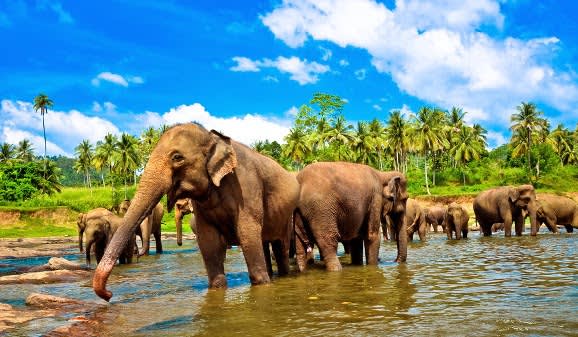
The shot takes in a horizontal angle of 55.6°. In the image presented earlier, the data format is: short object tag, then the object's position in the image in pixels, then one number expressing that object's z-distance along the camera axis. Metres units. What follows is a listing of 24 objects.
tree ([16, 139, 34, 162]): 95.94
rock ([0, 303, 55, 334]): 5.59
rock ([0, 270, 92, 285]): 10.43
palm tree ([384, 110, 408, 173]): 78.81
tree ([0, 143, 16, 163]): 87.88
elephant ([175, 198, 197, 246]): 16.73
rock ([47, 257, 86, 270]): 13.44
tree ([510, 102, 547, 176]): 81.44
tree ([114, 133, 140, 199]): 81.81
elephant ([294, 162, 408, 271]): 9.61
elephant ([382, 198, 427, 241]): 23.64
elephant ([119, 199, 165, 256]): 18.84
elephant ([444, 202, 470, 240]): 24.28
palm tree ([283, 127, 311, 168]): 73.06
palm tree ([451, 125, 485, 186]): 81.44
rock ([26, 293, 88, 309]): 7.00
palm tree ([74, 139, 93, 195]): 106.94
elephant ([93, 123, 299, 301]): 6.44
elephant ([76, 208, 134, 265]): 14.73
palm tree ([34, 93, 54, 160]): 93.12
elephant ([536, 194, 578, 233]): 25.45
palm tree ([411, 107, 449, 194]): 77.44
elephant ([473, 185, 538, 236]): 22.86
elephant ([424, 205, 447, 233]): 36.00
